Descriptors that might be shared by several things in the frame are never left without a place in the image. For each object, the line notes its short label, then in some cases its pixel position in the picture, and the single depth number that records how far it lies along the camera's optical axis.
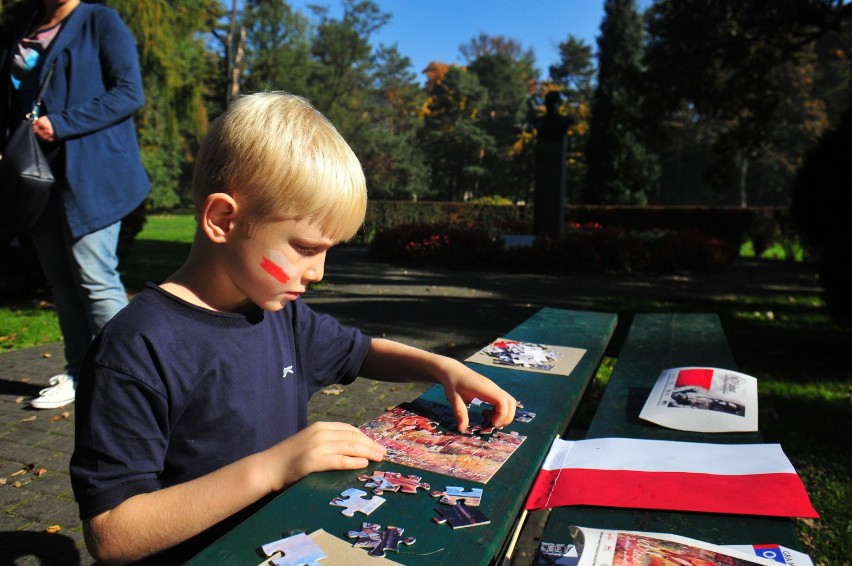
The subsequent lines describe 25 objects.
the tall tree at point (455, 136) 51.50
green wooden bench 1.32
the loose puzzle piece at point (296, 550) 1.05
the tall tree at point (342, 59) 40.56
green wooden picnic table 1.09
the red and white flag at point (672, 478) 1.43
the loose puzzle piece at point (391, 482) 1.32
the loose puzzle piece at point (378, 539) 1.10
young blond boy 1.26
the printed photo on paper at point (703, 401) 1.93
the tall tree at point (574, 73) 56.26
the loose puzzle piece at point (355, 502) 1.22
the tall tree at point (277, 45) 38.72
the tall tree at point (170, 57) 10.06
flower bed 13.60
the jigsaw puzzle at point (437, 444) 1.44
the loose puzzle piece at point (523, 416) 1.79
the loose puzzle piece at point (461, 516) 1.20
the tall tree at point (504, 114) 52.38
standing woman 3.44
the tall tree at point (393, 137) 45.25
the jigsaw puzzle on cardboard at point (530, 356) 2.36
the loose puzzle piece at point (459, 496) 1.28
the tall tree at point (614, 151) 30.59
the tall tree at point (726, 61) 11.52
